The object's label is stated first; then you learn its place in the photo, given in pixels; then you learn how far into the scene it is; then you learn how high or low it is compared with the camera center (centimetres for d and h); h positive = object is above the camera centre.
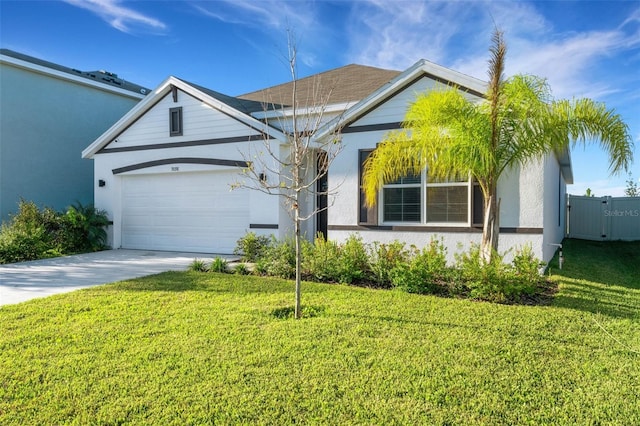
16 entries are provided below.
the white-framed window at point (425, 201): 856 +27
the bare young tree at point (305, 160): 1039 +156
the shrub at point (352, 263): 759 -95
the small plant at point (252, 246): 1018 -85
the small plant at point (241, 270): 855 -122
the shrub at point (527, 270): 628 -87
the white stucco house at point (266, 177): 844 +85
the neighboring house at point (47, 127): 1341 +301
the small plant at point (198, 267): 889 -120
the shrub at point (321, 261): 779 -95
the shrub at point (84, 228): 1234 -54
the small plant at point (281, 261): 817 -99
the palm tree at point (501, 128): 671 +145
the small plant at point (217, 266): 877 -117
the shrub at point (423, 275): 683 -104
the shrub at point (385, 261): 738 -90
